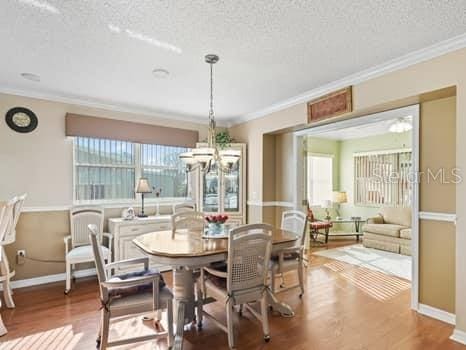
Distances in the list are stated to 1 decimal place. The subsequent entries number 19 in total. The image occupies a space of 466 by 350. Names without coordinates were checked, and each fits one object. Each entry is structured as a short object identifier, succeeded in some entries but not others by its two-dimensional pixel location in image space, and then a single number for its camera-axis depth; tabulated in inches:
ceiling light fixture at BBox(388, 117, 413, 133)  176.5
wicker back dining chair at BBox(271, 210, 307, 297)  125.3
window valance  160.2
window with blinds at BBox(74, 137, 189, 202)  166.9
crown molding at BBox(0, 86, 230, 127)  146.6
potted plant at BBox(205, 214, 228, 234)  121.1
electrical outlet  144.8
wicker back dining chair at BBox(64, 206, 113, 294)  146.4
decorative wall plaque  132.2
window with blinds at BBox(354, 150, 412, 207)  249.6
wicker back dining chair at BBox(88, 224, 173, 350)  83.0
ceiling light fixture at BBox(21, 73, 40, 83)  126.6
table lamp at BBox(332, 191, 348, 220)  277.6
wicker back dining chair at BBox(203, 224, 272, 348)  89.1
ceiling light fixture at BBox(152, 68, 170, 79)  120.7
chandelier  110.9
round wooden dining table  88.3
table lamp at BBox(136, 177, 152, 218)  170.9
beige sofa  212.1
